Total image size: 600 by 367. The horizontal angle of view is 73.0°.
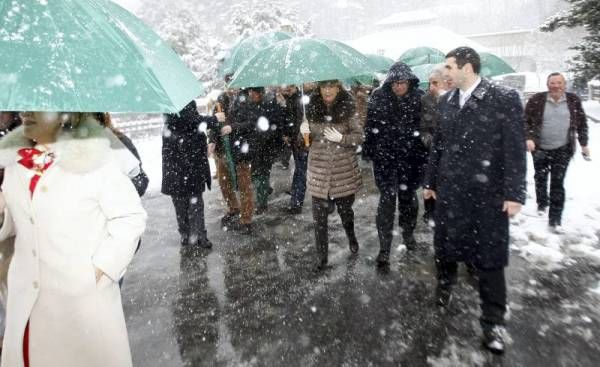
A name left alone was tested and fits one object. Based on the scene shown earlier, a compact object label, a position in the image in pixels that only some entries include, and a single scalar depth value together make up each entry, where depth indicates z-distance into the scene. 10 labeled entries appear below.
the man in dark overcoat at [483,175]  3.06
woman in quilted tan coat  4.41
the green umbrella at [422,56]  10.20
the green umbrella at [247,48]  6.96
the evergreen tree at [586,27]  12.00
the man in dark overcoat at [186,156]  5.04
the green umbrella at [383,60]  12.12
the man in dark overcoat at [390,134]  4.57
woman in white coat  1.93
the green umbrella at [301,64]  4.16
